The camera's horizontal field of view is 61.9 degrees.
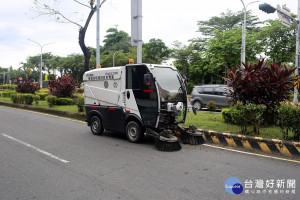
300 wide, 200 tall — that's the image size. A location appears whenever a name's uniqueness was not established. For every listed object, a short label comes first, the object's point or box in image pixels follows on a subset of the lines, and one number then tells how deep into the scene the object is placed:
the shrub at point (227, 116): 8.38
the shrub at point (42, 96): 21.09
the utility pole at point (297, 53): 14.87
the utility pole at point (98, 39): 12.45
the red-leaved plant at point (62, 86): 16.33
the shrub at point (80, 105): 11.80
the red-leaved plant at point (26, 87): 18.82
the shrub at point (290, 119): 5.86
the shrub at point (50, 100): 14.80
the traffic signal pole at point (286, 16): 11.40
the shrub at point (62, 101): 15.86
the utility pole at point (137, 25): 9.30
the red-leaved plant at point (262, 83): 7.30
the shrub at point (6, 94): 24.83
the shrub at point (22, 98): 16.53
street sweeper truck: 6.25
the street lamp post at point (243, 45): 17.08
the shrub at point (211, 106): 12.48
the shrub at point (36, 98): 15.94
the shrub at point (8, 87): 40.03
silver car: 14.27
